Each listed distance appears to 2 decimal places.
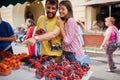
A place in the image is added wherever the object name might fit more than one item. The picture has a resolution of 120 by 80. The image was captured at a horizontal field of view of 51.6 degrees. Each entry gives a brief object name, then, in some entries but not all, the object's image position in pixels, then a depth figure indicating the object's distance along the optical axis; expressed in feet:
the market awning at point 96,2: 27.63
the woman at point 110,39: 12.63
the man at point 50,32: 4.62
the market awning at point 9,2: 7.47
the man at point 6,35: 6.83
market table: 4.24
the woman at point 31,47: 11.29
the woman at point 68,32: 4.83
